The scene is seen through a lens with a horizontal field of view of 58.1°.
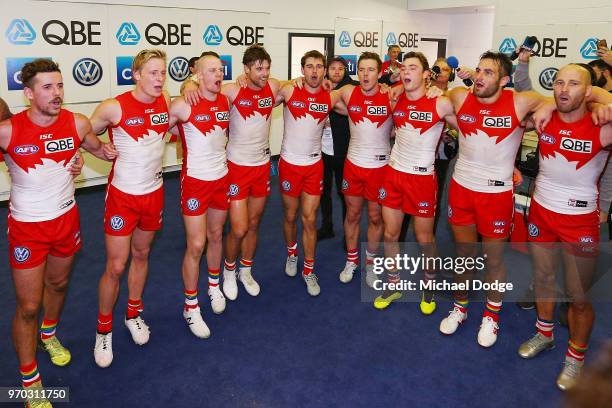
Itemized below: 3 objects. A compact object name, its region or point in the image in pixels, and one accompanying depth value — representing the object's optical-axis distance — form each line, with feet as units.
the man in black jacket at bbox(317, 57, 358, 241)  17.29
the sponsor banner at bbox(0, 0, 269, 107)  21.65
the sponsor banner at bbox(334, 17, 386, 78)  33.35
